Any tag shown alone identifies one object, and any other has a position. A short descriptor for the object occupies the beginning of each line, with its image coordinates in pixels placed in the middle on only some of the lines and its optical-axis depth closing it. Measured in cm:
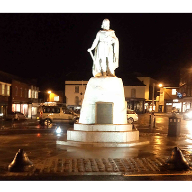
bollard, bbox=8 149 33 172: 825
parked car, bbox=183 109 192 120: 4007
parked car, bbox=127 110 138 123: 3222
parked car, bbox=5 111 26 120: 3713
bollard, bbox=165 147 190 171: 859
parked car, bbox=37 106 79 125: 2855
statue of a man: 1366
